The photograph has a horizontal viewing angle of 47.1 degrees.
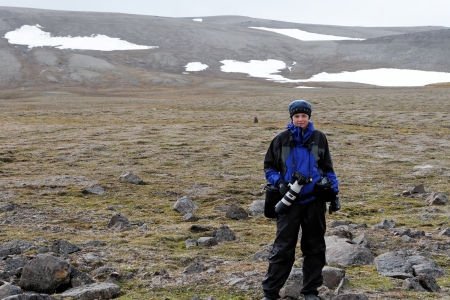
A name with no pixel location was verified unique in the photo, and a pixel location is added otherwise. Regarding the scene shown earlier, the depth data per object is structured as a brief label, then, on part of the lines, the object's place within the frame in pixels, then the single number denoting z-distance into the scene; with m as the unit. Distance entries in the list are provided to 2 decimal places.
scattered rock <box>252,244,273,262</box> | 9.41
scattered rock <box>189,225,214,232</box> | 11.65
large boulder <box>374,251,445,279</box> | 8.35
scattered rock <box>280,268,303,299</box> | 7.56
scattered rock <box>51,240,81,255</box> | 9.49
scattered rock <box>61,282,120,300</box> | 7.33
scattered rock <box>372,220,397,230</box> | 11.72
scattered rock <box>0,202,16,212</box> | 13.89
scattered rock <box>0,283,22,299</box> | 7.05
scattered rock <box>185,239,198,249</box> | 10.43
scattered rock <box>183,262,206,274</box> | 8.64
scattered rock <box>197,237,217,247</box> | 10.49
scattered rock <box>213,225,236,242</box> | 10.87
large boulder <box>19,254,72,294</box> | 7.52
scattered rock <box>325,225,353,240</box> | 10.52
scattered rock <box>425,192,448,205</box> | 14.47
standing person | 7.30
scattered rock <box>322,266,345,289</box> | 7.92
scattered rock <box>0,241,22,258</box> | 9.38
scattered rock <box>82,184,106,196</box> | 16.38
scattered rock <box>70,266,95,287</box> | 7.81
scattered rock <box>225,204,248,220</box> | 13.23
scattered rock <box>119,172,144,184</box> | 18.00
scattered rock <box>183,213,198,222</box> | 13.12
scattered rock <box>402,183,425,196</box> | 16.25
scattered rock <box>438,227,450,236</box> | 10.81
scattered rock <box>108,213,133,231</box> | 12.03
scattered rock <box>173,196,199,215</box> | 14.27
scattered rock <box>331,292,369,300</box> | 6.92
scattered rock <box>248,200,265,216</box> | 13.75
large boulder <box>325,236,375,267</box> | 9.07
